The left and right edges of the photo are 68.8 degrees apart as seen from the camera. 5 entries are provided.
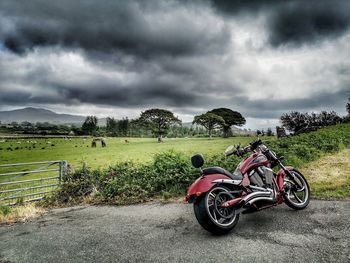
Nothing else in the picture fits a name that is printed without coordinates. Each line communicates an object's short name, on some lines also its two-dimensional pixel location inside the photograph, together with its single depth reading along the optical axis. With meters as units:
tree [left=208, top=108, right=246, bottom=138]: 66.50
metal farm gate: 9.75
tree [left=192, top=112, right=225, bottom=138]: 59.89
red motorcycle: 4.46
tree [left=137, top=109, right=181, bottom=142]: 55.06
